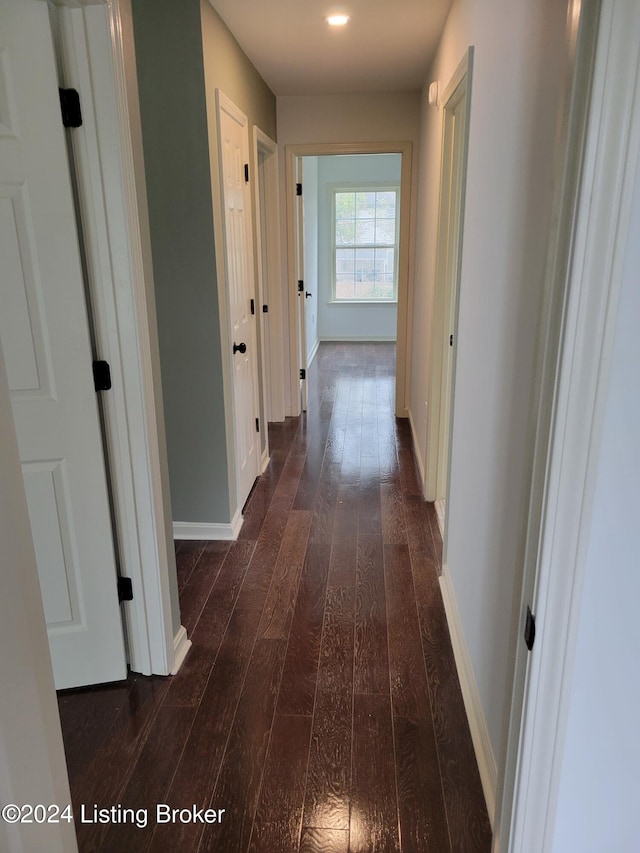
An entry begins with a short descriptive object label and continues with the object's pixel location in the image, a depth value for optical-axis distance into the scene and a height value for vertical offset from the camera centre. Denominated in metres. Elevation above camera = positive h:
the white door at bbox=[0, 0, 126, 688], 1.62 -0.33
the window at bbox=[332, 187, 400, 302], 8.27 +0.03
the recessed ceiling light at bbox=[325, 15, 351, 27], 2.82 +1.03
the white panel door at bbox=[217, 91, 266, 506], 3.03 -0.19
